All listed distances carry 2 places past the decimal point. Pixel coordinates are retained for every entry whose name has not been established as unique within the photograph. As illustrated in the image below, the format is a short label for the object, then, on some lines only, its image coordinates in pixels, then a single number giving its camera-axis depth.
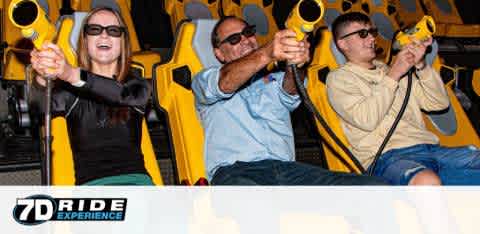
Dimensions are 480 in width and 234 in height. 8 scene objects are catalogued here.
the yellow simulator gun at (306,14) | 1.78
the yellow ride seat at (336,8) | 5.43
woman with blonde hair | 2.24
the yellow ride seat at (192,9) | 4.83
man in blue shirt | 2.14
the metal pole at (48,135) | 1.61
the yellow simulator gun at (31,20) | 1.62
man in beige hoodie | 2.47
